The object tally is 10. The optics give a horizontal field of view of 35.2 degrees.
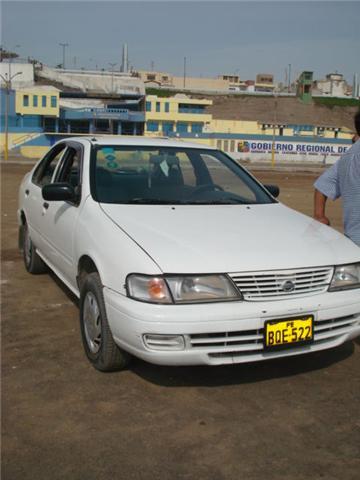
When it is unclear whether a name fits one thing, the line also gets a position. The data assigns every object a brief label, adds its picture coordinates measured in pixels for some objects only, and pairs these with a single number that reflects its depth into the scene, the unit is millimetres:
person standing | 4062
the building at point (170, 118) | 57969
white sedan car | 3135
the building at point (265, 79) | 148100
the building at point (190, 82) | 109438
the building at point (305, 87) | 94938
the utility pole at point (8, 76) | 64125
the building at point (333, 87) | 119025
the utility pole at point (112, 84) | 76188
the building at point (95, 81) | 73938
